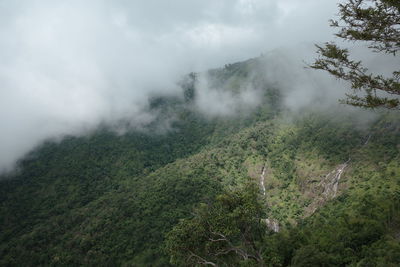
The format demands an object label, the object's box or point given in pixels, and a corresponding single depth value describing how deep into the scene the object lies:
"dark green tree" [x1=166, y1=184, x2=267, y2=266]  21.60
